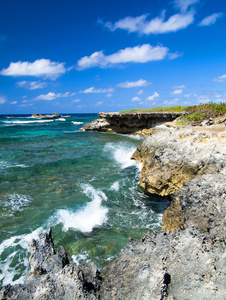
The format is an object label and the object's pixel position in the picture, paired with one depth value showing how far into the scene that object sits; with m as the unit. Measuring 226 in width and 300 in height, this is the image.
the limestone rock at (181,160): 7.81
